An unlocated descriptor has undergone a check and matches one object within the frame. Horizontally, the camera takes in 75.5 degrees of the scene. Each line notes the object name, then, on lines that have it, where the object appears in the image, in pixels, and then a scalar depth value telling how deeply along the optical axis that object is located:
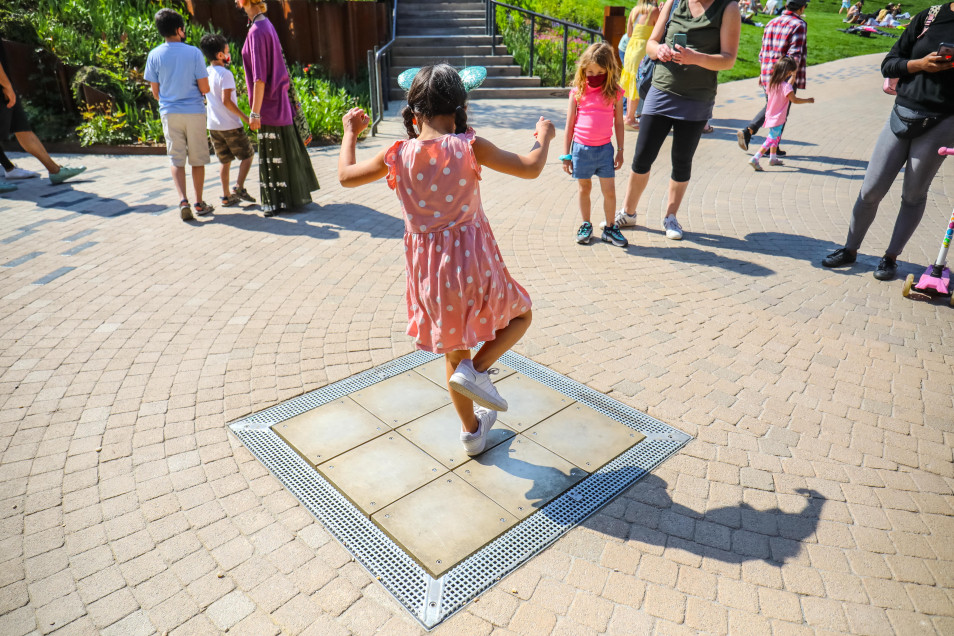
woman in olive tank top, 5.17
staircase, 13.02
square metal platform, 2.58
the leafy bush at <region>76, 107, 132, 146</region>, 9.60
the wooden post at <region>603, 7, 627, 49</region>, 11.71
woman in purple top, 5.89
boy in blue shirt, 6.05
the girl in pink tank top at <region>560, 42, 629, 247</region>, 5.31
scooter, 4.76
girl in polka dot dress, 2.45
